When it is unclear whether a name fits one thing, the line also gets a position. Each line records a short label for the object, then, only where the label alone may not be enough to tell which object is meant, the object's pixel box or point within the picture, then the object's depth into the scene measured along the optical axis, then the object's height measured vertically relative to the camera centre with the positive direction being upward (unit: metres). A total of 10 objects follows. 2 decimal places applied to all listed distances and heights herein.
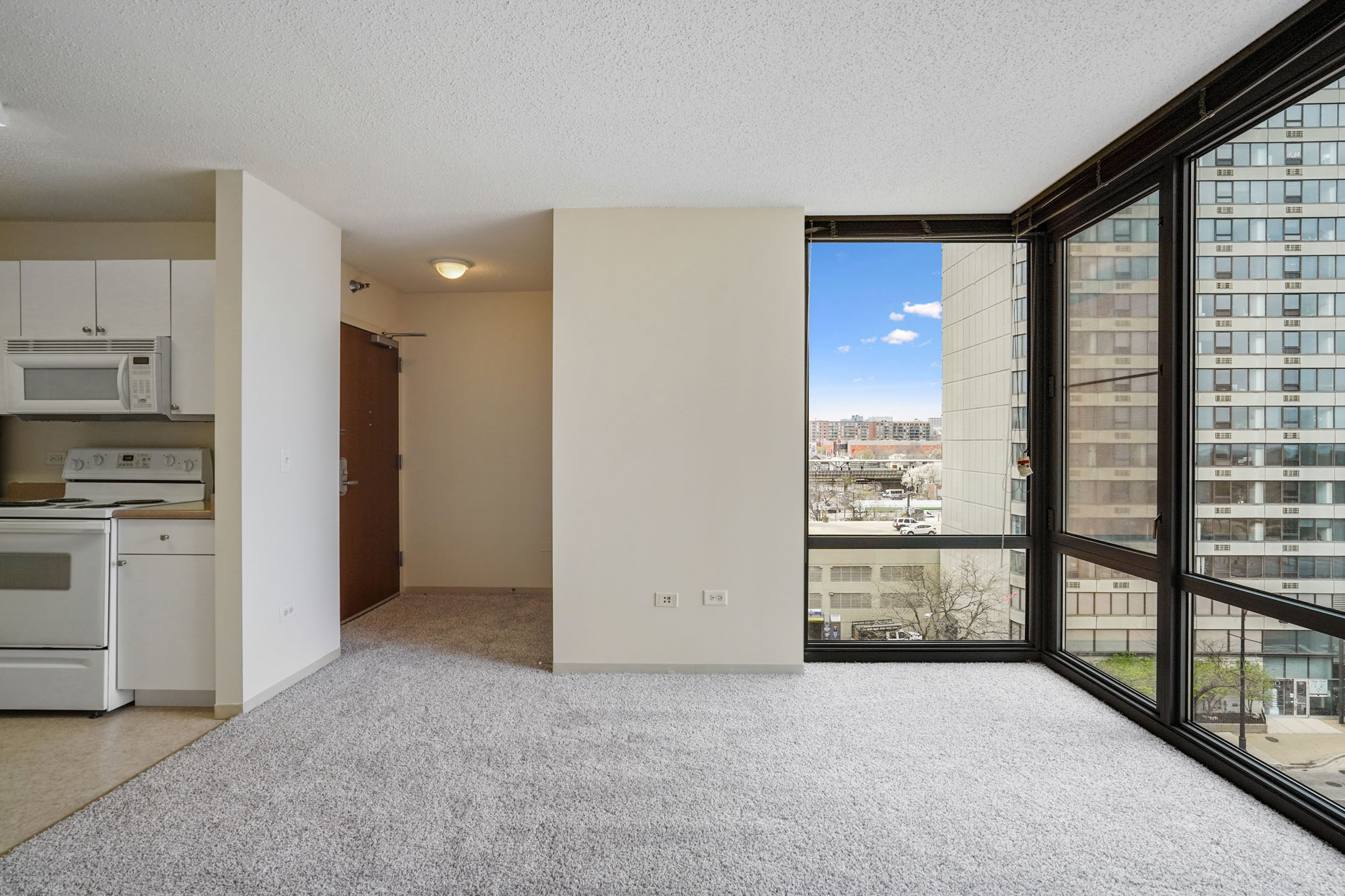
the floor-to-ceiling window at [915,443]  3.81 +0.01
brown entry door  4.67 -0.23
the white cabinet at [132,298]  3.24 +0.72
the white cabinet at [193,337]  3.24 +0.53
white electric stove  2.96 -0.75
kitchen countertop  3.02 -0.33
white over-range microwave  3.21 +0.33
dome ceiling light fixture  4.46 +1.21
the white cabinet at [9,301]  3.24 +0.71
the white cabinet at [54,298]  3.25 +0.72
